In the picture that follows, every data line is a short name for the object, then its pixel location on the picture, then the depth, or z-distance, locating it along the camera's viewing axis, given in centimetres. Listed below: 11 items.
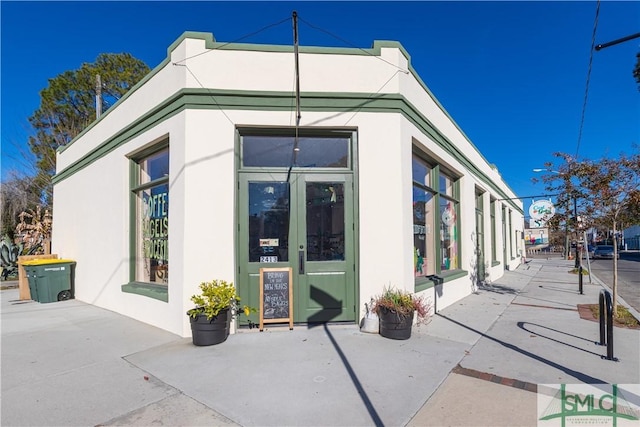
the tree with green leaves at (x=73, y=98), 2016
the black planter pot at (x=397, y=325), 531
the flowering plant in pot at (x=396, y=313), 532
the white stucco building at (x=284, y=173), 578
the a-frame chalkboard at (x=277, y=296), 581
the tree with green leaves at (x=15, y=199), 2173
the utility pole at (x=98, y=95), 1376
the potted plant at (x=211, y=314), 507
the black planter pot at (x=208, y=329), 507
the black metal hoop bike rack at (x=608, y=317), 435
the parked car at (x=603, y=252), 3772
